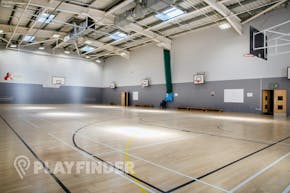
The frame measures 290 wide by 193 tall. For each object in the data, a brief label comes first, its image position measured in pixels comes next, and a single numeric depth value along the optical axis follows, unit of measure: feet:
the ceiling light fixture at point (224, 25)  45.46
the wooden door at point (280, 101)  42.14
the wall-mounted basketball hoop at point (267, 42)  39.88
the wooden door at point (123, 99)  82.02
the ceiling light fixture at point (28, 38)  66.69
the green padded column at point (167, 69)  63.05
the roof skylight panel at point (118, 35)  61.76
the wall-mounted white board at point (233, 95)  49.10
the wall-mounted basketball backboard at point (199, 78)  55.72
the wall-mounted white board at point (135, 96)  77.71
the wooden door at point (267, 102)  45.65
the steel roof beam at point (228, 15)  39.32
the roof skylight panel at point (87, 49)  79.92
